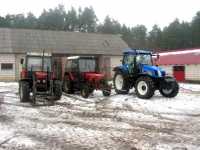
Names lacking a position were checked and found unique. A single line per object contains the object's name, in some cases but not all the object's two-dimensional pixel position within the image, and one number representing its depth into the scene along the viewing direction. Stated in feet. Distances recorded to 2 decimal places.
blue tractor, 38.32
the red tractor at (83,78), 40.48
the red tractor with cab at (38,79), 36.42
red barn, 71.35
